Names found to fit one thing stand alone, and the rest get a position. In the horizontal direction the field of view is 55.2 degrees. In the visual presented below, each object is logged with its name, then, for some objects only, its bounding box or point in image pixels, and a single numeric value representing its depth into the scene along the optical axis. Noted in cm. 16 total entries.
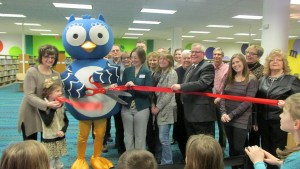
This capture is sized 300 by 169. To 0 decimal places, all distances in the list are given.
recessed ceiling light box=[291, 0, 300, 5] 793
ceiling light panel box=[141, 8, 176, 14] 1031
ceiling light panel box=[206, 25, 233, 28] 1420
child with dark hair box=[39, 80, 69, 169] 301
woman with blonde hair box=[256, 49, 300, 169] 298
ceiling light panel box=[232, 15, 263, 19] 1092
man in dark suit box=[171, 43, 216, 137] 326
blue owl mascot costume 326
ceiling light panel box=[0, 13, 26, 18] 1191
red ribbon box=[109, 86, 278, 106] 291
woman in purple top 313
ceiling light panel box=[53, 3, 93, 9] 954
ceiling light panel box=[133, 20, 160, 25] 1354
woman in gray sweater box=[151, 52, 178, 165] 362
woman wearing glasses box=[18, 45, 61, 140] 300
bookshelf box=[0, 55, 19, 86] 1412
